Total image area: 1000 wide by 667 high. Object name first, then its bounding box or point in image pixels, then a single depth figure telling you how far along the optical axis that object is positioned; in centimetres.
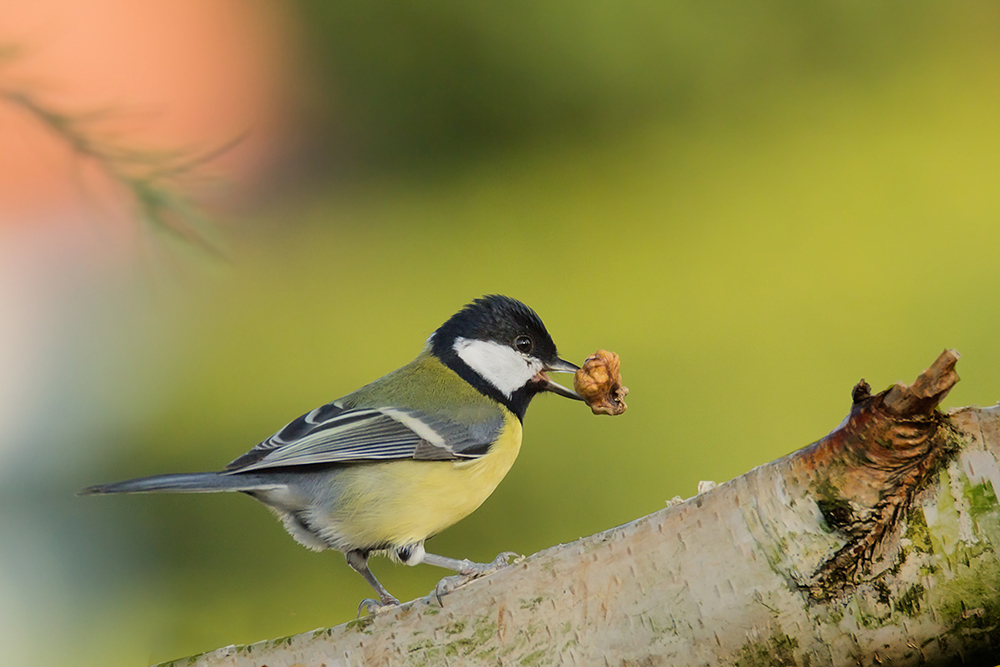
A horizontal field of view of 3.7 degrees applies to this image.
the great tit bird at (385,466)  369
